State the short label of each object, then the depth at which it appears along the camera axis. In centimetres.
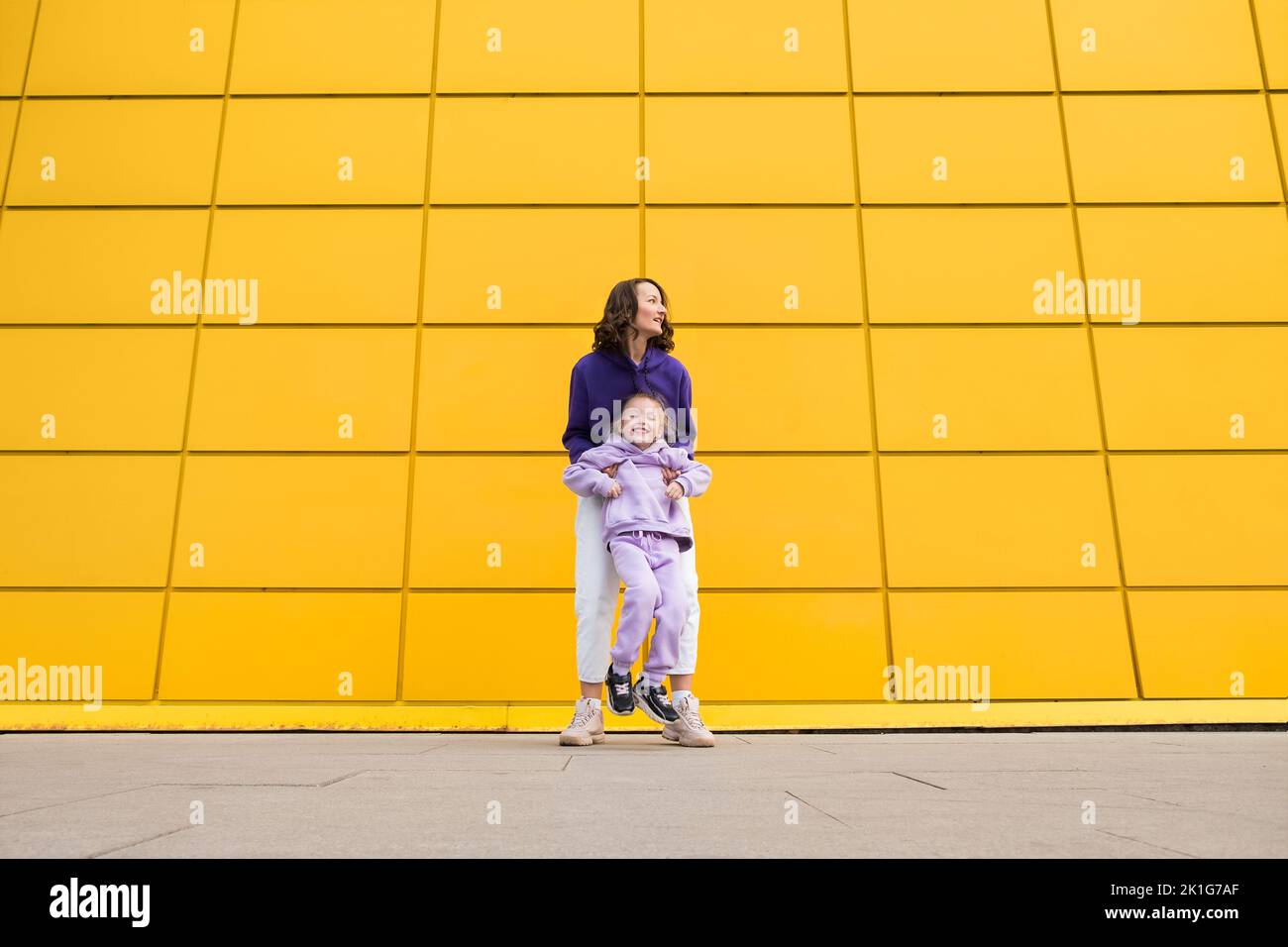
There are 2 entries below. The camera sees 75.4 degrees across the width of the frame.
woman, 245
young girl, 234
